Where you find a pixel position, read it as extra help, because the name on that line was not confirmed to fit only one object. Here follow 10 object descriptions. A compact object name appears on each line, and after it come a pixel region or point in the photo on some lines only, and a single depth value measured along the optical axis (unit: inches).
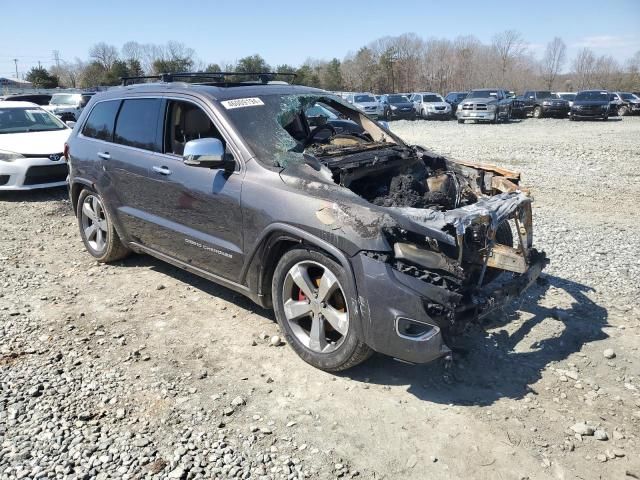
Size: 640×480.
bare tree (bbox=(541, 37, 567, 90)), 3122.5
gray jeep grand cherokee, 124.0
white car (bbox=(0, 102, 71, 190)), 349.7
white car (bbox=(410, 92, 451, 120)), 1224.8
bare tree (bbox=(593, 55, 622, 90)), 2605.8
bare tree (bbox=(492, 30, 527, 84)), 3061.0
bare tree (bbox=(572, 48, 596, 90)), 2970.0
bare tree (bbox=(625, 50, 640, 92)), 2336.9
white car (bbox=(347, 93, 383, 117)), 1185.4
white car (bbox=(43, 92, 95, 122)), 811.0
